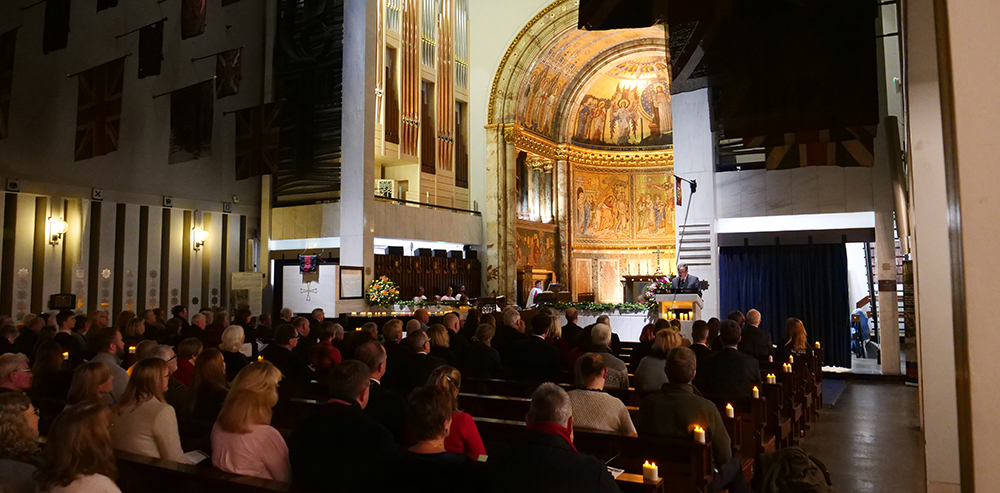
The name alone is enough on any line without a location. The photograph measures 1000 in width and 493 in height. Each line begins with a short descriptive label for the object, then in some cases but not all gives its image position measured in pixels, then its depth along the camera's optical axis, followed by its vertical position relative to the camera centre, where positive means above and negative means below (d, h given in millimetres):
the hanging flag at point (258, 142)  13133 +2695
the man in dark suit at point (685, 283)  12578 -92
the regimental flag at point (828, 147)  9570 +1875
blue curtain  12688 -208
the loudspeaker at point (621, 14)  4797 +1887
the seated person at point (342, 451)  2982 -758
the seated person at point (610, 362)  5520 -681
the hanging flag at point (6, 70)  9305 +2961
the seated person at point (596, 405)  3883 -722
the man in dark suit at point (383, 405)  3938 -713
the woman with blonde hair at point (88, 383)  3662 -537
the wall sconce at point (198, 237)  15484 +1016
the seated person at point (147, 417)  3324 -663
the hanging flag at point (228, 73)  13508 +4131
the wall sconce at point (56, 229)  12859 +1019
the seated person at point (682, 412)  3867 -763
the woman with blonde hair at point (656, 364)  5383 -681
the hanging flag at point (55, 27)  10984 +4128
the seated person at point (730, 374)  5445 -766
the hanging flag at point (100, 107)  11086 +2853
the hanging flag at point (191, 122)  12031 +2818
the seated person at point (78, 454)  2326 -586
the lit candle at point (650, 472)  3041 -859
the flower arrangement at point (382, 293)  15109 -275
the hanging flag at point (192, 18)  12305 +4751
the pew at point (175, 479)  2764 -816
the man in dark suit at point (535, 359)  6148 -722
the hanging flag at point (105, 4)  11086 +4509
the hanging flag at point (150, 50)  12320 +4201
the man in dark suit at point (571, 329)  8047 -602
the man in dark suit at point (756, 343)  7789 -748
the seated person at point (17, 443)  2520 -608
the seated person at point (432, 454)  2889 -743
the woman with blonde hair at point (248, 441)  3055 -715
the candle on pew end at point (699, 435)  3688 -843
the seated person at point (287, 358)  5902 -679
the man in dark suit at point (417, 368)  5105 -660
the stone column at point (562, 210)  22234 +2255
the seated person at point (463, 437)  3367 -772
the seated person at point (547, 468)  2484 -695
